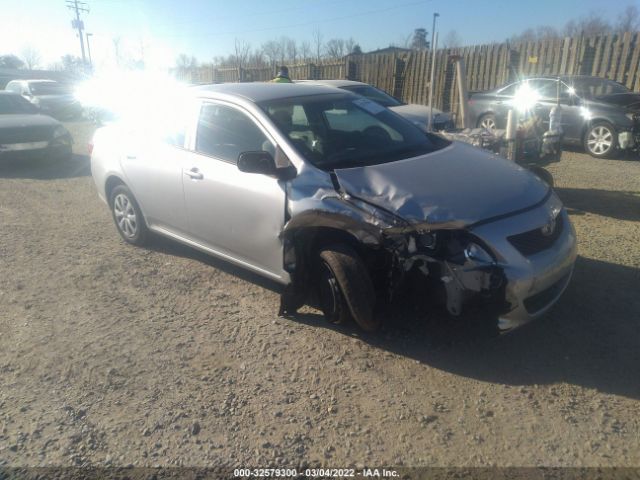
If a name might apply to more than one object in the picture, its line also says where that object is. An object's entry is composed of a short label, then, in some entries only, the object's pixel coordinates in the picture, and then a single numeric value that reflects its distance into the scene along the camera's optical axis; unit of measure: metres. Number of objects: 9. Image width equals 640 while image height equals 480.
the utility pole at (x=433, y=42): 7.49
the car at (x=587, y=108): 9.49
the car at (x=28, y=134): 10.32
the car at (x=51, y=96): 19.47
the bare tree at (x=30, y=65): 60.79
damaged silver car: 3.07
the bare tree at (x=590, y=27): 43.52
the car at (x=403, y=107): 9.80
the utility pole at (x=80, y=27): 52.22
